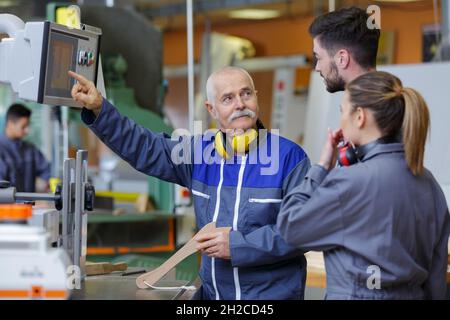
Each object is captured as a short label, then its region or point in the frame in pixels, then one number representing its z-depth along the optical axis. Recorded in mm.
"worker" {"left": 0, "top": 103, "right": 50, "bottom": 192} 5707
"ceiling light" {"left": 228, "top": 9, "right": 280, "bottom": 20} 10578
